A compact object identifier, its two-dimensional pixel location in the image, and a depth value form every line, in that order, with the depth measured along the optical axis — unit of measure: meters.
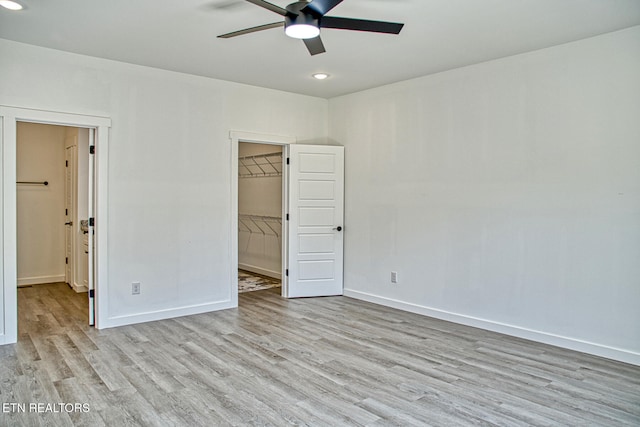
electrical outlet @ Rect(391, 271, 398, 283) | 5.41
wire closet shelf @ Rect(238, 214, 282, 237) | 7.24
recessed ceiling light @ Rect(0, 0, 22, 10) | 3.15
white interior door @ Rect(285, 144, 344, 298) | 5.87
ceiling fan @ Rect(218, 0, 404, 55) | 2.66
